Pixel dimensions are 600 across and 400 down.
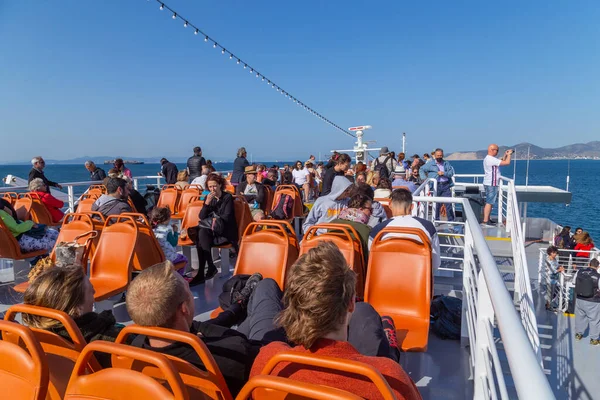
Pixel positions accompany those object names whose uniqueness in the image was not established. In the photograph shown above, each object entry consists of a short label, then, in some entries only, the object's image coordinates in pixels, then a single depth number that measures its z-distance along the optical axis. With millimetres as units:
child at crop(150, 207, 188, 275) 3971
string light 8906
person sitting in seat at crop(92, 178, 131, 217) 4371
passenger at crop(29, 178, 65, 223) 5844
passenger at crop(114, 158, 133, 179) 7210
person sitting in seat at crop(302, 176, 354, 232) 4598
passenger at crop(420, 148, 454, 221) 7848
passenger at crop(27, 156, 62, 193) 6866
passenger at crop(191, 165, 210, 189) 8092
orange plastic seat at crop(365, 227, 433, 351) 2689
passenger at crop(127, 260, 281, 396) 1470
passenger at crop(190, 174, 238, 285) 4621
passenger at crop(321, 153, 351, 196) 5609
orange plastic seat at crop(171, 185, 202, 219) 6613
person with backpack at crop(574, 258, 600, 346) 5844
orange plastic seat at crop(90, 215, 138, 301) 3377
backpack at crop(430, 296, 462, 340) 3057
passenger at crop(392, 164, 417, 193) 6988
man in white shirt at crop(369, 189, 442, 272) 3055
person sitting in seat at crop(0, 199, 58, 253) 4160
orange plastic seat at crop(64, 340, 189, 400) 1076
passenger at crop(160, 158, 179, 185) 10055
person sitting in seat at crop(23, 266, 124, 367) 1706
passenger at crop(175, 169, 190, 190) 7880
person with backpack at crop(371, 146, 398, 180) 9781
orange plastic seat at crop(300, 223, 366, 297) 2959
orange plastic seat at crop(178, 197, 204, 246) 5176
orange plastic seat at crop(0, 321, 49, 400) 1325
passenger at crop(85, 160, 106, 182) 8734
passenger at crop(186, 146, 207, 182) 9102
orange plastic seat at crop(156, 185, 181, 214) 7184
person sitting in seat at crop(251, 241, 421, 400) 1112
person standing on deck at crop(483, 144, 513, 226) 7234
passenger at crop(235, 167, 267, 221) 6680
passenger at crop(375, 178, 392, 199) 5941
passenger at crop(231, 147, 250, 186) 8625
